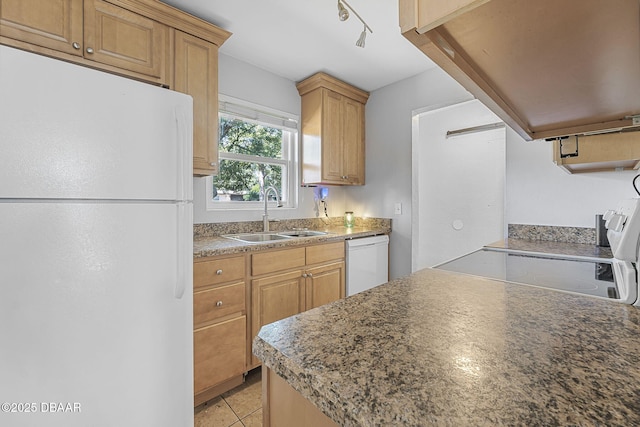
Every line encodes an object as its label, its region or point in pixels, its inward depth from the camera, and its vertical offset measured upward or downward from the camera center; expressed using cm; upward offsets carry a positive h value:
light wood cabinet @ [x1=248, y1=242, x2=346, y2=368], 188 -54
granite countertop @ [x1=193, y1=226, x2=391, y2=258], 165 -23
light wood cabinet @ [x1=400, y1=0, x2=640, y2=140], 38 +28
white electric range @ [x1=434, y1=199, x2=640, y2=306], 71 -23
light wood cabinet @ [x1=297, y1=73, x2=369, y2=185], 272 +86
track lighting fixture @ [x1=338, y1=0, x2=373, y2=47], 159 +119
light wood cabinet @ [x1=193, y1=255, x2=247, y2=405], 159 -71
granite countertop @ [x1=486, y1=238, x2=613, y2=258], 134 -20
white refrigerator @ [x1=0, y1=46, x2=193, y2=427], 91 -14
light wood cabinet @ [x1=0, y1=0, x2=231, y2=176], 130 +95
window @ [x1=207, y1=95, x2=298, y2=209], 241 +54
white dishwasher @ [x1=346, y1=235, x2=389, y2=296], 250 -51
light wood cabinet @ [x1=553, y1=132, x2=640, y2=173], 118 +28
